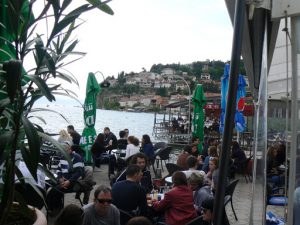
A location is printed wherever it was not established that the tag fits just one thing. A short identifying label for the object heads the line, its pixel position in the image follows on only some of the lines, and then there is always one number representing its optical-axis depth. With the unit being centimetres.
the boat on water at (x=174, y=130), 1677
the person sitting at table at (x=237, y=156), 812
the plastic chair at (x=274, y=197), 484
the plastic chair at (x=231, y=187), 479
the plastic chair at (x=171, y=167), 612
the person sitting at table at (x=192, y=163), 527
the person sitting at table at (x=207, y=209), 328
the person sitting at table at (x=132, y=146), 710
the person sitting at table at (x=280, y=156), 744
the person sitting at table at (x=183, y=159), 625
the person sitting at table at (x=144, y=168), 500
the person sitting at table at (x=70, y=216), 253
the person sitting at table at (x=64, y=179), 493
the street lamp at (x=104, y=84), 1169
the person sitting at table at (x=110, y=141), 953
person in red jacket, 378
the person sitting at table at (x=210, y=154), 619
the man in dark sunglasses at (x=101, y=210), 315
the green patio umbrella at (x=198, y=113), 1043
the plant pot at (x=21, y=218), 169
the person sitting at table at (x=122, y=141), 998
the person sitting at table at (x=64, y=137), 700
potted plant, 120
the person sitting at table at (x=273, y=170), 638
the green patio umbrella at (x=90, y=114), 810
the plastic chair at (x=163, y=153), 902
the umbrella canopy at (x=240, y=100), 847
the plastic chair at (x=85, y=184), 519
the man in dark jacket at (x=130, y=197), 373
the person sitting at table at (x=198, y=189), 411
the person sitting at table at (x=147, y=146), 782
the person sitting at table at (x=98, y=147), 795
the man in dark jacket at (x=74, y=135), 909
